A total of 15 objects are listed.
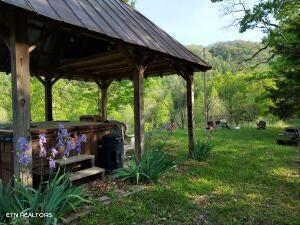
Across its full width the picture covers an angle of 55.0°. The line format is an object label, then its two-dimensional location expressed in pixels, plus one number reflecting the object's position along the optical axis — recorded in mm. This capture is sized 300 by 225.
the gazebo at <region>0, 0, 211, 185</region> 4266
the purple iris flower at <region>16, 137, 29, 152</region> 3648
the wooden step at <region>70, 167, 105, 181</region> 5535
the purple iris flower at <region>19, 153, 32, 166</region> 3602
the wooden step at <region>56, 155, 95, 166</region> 5383
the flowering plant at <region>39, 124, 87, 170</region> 3639
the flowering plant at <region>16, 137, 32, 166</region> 3607
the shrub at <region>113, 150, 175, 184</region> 6033
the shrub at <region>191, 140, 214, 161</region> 8453
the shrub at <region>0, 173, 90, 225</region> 3625
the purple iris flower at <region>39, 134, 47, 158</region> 3608
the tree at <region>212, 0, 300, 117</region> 11234
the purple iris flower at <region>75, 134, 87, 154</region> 4281
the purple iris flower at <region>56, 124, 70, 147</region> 4081
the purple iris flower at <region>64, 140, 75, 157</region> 4007
